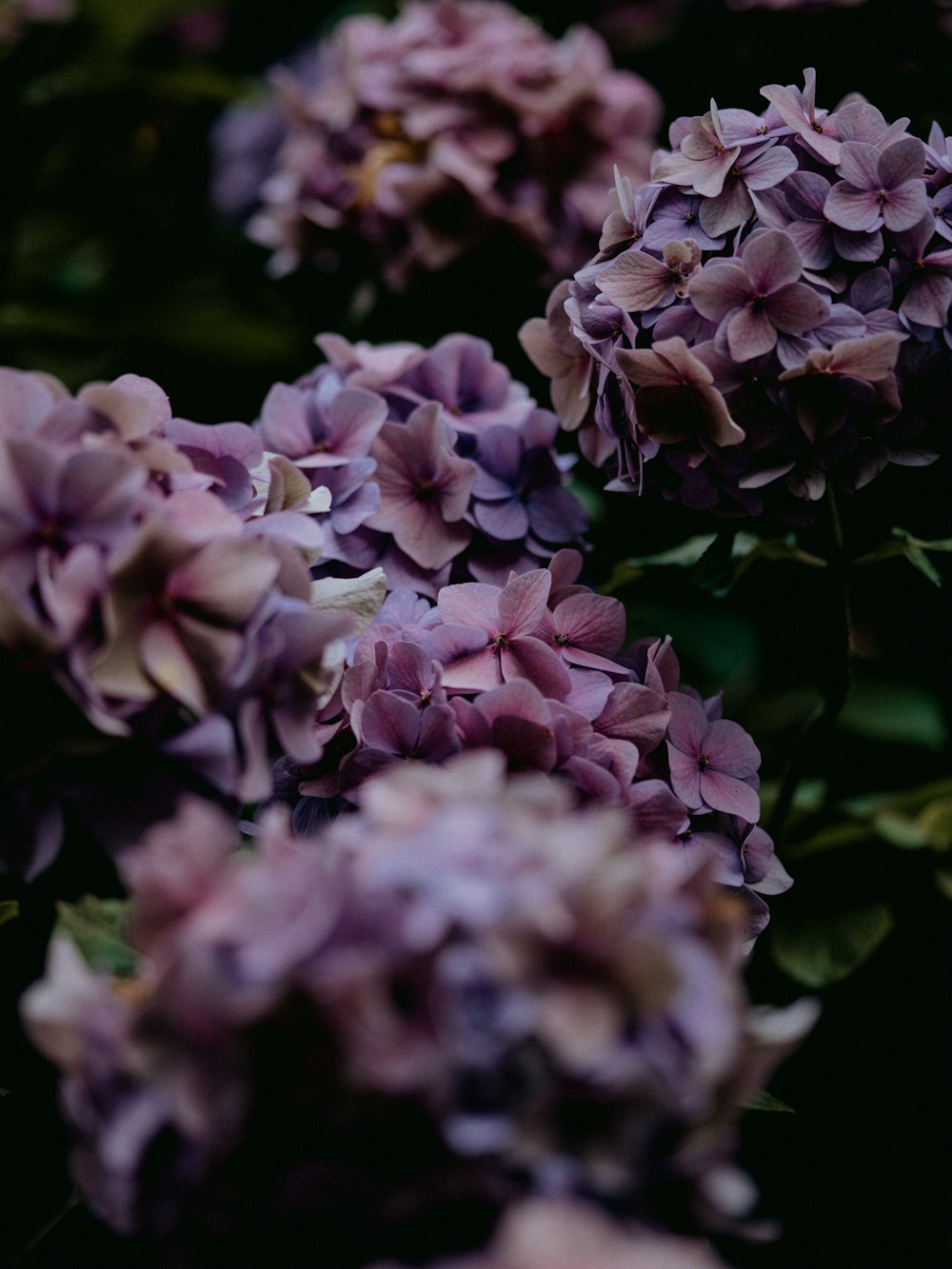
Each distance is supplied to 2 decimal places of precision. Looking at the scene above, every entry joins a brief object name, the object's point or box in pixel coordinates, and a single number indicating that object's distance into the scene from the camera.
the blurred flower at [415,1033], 0.34
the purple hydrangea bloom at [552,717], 0.52
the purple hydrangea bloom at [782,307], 0.55
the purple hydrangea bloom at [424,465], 0.63
